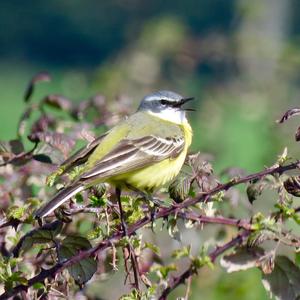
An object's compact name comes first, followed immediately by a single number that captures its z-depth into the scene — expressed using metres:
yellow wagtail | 7.77
